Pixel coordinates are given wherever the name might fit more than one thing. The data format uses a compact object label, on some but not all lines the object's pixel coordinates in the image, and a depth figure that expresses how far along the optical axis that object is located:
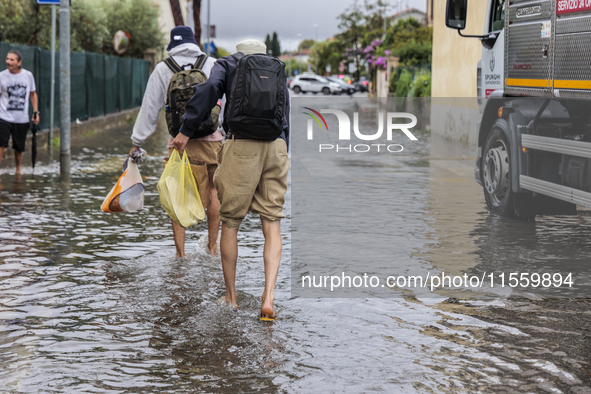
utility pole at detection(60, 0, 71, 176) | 12.95
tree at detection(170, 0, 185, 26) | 34.19
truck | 7.62
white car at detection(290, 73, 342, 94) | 73.25
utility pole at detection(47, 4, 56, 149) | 16.01
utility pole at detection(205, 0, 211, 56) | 57.56
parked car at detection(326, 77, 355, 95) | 70.31
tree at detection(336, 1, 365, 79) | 87.50
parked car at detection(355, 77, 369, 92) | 74.46
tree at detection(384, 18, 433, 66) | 46.56
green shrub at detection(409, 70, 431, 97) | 30.02
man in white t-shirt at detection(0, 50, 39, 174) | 12.13
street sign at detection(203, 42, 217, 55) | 55.75
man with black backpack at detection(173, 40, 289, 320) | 5.30
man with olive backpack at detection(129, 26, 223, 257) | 6.75
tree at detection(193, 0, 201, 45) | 37.62
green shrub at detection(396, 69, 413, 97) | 36.15
